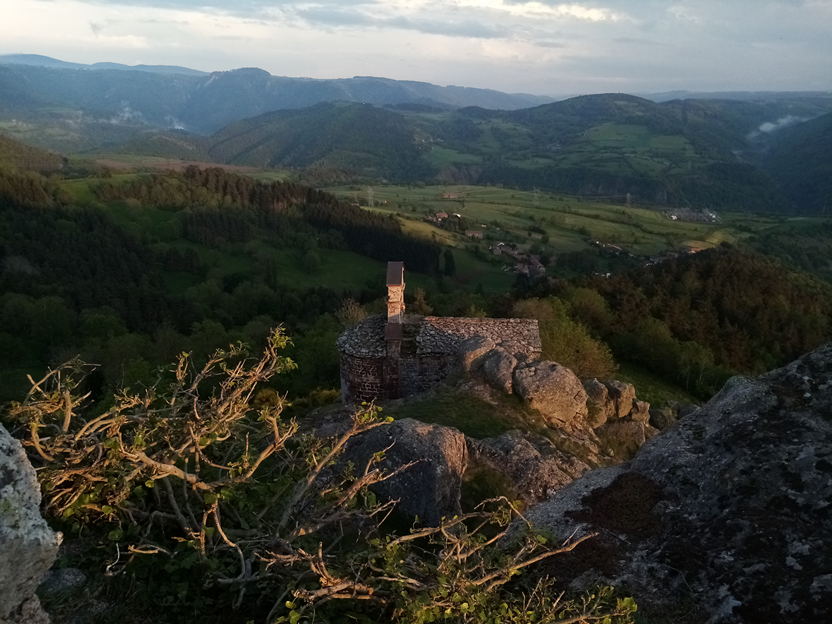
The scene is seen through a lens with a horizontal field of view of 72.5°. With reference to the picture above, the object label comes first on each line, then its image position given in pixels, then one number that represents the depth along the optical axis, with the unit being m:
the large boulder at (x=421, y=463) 12.64
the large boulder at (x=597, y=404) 23.28
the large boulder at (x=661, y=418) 26.65
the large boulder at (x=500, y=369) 21.55
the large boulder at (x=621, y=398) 24.64
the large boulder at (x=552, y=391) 21.02
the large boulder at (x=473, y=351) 22.98
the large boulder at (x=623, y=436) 22.14
